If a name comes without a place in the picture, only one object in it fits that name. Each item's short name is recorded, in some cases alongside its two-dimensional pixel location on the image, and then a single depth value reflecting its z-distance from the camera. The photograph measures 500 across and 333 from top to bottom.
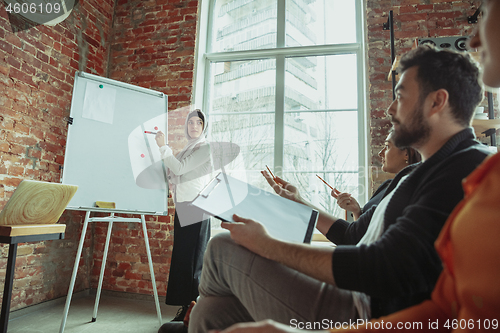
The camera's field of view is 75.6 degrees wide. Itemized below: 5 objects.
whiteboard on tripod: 2.26
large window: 2.91
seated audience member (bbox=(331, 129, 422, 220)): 1.67
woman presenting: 2.23
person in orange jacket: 0.41
